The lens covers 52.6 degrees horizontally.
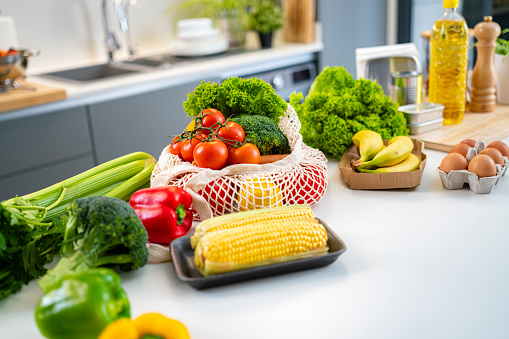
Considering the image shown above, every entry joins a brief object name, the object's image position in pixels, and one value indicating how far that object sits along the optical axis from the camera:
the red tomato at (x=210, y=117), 1.24
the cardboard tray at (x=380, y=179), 1.28
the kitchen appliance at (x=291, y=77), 3.02
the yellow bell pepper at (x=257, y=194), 1.10
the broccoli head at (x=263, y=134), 1.24
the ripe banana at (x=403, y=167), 1.30
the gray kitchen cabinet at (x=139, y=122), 2.46
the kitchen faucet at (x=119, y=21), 3.00
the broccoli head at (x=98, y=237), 0.88
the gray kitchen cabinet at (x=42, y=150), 2.23
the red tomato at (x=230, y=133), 1.19
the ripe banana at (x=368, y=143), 1.33
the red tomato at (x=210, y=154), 1.13
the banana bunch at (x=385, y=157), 1.30
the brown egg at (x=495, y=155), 1.25
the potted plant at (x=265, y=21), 3.18
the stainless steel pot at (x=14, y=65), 2.26
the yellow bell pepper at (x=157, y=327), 0.68
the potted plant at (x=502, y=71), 1.92
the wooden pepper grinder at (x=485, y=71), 1.74
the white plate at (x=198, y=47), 3.02
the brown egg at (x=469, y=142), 1.33
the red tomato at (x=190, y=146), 1.19
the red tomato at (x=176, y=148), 1.25
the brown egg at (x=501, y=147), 1.30
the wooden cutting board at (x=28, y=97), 2.13
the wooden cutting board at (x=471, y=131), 1.58
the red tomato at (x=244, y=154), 1.17
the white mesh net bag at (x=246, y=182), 1.11
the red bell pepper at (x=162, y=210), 1.03
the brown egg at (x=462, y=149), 1.29
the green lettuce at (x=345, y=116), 1.46
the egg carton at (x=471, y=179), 1.23
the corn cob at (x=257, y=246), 0.88
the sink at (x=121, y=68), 2.72
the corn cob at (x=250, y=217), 0.97
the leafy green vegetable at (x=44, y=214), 0.92
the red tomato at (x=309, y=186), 1.17
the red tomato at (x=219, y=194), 1.12
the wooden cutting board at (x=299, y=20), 3.28
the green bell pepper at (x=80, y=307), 0.70
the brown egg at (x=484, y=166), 1.21
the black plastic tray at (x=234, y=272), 0.89
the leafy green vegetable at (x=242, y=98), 1.32
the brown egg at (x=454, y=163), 1.25
